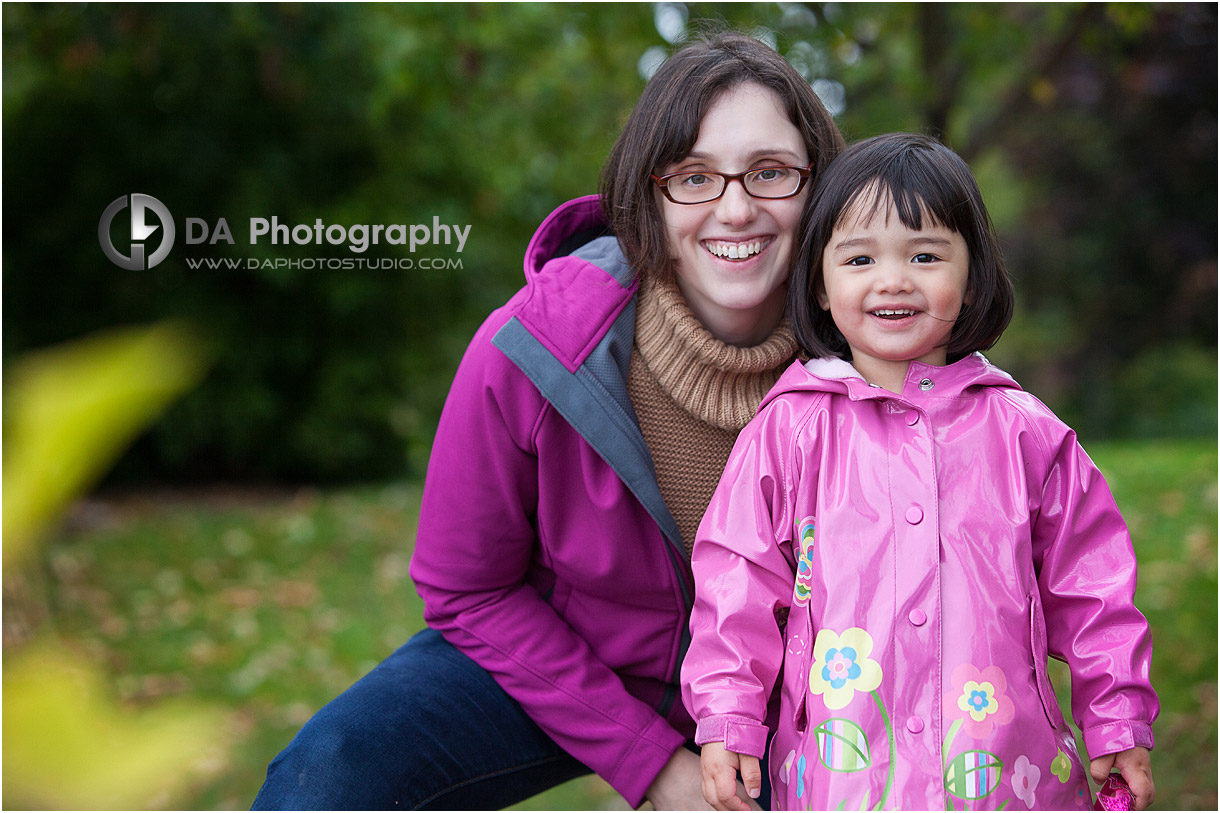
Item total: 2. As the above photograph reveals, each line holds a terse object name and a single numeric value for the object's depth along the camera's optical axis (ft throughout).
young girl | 5.00
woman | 6.25
